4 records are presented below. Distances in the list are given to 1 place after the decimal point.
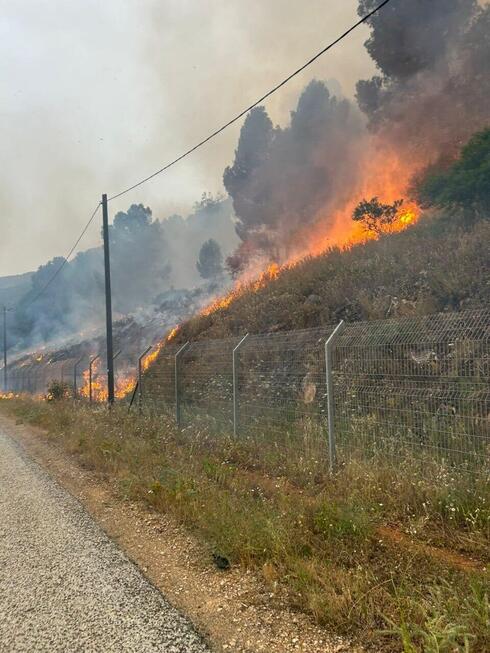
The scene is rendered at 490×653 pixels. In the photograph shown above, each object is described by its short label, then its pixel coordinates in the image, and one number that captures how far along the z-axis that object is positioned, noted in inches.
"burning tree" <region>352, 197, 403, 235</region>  973.8
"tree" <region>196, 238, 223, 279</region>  2770.7
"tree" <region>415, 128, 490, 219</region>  621.6
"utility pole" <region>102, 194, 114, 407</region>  687.1
